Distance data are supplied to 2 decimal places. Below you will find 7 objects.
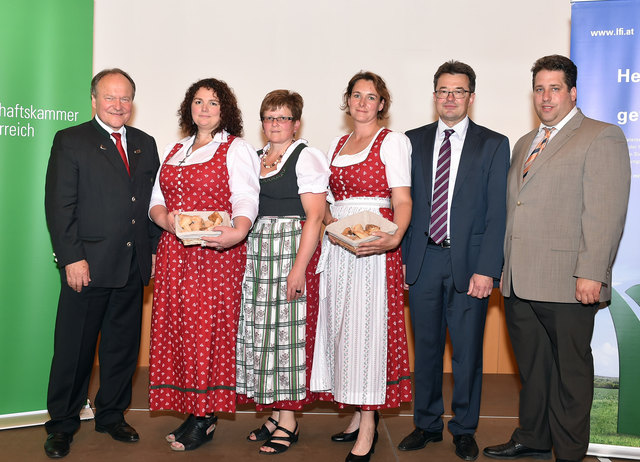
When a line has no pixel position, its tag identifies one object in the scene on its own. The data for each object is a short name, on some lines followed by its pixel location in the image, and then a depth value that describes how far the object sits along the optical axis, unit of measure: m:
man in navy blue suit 3.15
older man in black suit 3.18
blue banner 3.18
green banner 3.46
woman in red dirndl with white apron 3.04
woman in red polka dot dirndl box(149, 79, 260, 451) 3.08
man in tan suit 2.85
